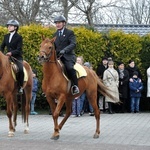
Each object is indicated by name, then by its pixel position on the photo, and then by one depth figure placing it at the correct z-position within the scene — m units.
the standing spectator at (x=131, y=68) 18.06
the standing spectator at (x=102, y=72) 17.75
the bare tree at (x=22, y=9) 32.16
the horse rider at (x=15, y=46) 11.73
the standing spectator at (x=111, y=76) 17.41
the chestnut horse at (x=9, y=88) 11.27
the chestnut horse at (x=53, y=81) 10.54
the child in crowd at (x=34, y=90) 17.00
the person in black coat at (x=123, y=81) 17.98
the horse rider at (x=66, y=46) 11.06
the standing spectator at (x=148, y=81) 17.89
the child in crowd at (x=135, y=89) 17.85
